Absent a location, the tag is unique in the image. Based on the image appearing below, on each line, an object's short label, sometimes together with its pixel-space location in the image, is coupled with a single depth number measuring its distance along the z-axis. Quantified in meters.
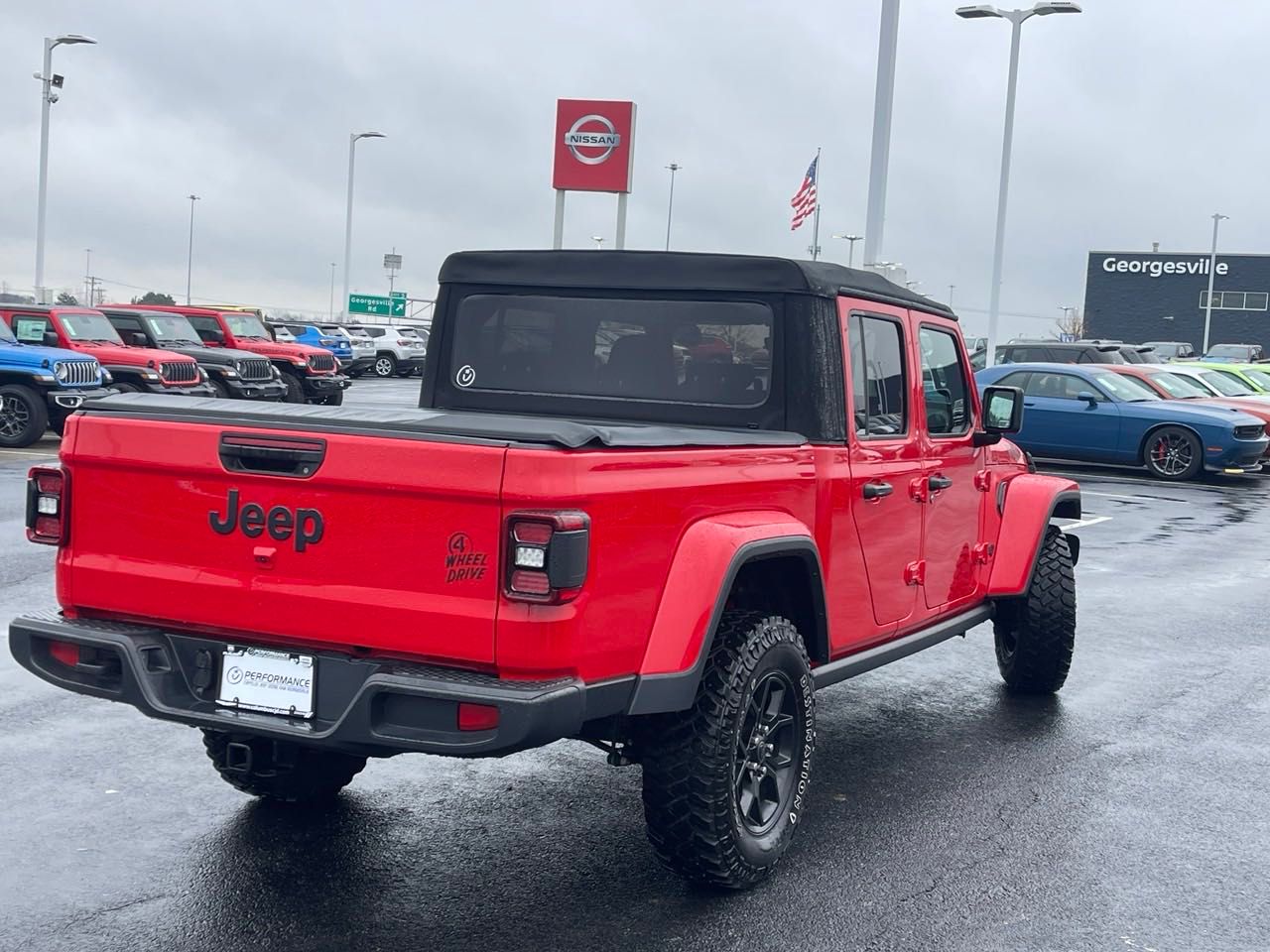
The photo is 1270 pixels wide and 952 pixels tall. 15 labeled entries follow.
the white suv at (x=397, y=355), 45.53
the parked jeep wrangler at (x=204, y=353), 22.56
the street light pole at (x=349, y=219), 55.59
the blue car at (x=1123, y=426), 19.88
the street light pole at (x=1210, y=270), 65.81
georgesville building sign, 74.12
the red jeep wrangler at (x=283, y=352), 25.55
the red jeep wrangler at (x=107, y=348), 19.52
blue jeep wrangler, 18.16
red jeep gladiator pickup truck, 3.78
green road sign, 80.25
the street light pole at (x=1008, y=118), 27.09
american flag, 28.09
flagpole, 46.55
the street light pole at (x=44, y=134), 35.09
